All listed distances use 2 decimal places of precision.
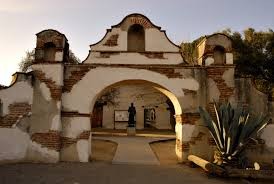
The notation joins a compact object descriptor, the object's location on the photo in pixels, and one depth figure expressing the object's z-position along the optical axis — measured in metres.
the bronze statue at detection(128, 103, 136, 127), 15.37
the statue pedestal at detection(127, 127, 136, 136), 15.11
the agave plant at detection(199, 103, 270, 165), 5.73
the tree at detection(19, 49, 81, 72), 19.33
